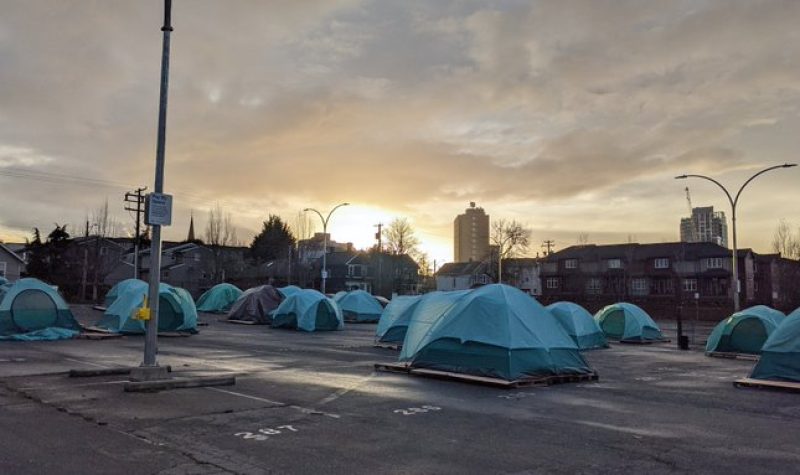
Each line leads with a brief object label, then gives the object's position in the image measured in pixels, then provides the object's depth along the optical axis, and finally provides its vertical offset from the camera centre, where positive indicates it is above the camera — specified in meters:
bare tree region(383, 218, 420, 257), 99.62 +10.10
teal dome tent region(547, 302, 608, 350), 25.47 -0.80
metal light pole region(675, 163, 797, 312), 32.83 +2.22
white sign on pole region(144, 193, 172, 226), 12.27 +1.80
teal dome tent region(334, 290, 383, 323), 44.72 -0.20
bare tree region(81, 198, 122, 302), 62.25 +4.47
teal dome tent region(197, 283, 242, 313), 53.66 +0.25
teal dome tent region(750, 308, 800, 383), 14.29 -1.08
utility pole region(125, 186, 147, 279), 52.62 +8.33
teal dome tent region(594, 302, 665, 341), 30.05 -0.87
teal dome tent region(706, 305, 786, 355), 21.97 -0.83
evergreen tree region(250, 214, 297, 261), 97.56 +9.46
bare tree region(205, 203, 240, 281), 86.44 +7.90
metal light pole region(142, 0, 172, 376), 12.23 +1.11
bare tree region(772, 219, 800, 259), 81.50 +7.35
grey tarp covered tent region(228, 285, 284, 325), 40.44 -0.17
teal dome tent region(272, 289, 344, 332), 34.72 -0.56
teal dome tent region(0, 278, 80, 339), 24.48 -0.35
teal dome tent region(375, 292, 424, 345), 24.64 -0.60
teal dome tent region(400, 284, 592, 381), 14.19 -0.83
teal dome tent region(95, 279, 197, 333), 28.11 -0.44
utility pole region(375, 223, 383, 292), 67.53 +5.84
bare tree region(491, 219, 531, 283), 97.94 +10.33
